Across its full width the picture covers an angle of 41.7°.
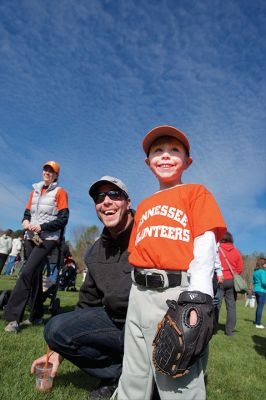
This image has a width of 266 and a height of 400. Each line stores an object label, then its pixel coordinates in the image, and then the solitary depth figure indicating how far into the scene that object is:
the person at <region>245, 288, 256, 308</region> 23.35
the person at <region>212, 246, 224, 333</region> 6.89
